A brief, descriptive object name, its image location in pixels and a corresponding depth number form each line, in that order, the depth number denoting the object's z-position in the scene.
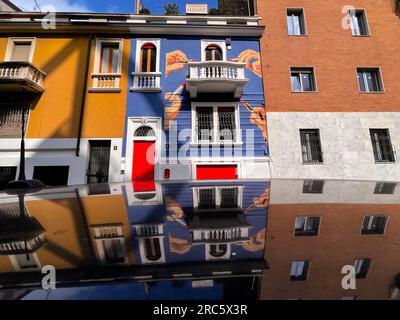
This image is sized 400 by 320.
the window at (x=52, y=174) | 9.11
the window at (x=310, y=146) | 9.88
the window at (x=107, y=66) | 9.99
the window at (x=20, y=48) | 10.24
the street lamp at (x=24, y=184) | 3.39
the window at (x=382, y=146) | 9.95
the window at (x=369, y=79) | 10.73
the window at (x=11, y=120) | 9.34
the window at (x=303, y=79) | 10.62
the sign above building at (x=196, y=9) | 11.13
